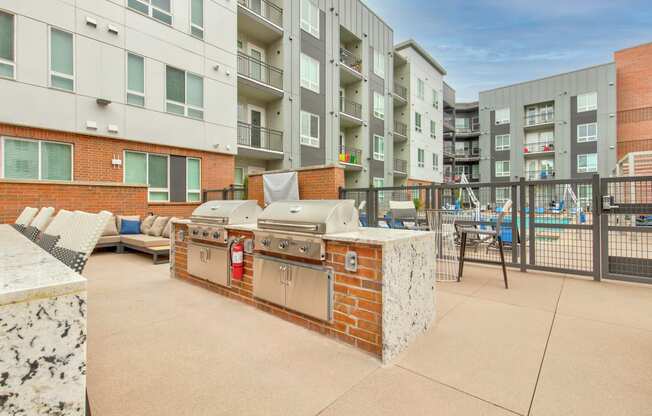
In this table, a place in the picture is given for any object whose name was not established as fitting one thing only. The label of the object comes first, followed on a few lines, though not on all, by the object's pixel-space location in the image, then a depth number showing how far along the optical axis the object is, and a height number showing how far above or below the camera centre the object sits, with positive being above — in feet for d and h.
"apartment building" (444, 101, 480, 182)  108.58 +22.14
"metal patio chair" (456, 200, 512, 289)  13.60 -1.37
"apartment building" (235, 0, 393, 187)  44.01 +19.19
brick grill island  7.48 -2.20
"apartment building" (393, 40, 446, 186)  72.38 +23.00
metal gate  13.82 -1.23
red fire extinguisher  11.17 -1.92
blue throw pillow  25.32 -1.68
